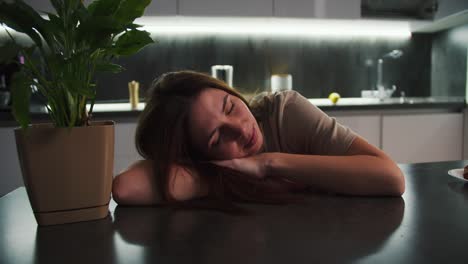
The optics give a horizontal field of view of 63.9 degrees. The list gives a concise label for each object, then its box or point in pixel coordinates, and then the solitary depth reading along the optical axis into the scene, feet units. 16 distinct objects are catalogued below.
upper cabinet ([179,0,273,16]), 7.66
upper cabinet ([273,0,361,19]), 8.00
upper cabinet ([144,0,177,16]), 7.54
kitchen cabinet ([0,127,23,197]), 6.59
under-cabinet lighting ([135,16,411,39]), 8.22
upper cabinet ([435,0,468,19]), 8.22
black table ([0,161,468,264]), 1.46
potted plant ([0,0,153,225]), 1.76
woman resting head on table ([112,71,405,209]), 2.43
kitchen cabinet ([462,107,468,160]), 8.32
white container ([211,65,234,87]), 8.43
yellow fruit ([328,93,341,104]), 8.76
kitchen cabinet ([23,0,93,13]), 7.22
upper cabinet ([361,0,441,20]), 8.38
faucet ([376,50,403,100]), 9.25
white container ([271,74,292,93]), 8.94
